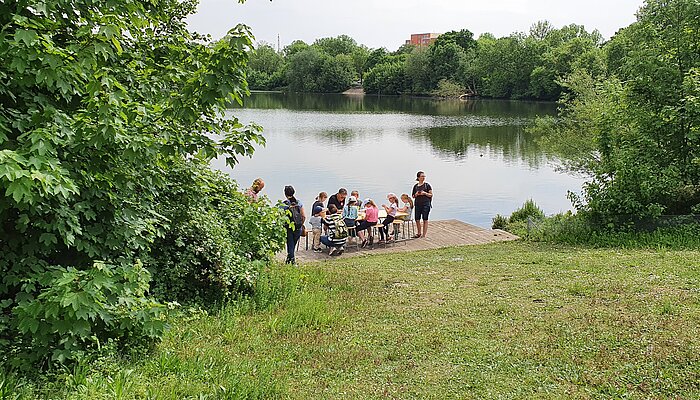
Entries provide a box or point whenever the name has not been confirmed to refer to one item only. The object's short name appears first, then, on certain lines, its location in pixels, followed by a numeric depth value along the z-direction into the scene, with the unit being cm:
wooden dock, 1362
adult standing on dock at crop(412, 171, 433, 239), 1472
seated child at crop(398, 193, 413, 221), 1532
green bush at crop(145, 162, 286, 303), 670
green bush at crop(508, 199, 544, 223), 1816
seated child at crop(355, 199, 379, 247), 1385
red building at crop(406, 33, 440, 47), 18622
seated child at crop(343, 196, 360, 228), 1367
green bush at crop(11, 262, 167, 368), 411
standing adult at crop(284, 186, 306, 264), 1138
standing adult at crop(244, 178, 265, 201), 1110
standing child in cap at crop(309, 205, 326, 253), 1362
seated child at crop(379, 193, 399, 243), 1434
